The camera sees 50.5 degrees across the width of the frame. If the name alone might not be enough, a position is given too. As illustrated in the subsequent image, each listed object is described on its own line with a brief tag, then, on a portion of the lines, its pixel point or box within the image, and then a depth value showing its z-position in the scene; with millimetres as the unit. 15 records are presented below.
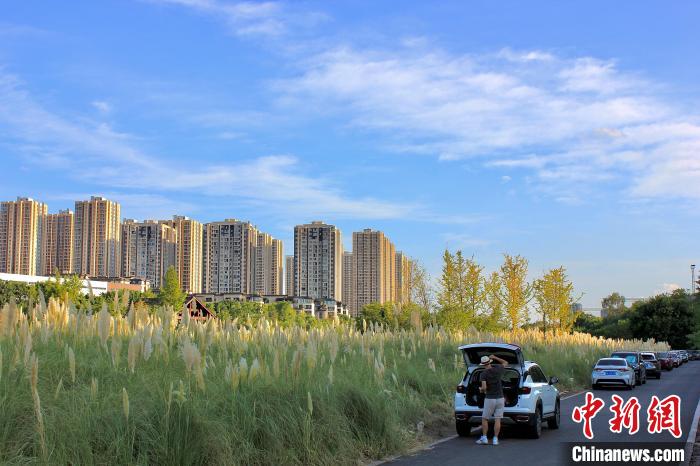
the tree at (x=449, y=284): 40906
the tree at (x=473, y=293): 40844
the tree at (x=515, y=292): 45062
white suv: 14078
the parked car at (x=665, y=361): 55719
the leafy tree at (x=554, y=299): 54062
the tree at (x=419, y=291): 43656
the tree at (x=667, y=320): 94750
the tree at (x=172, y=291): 68875
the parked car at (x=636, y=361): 34975
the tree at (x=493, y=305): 41812
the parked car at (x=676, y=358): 61553
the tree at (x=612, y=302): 151875
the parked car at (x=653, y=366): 42469
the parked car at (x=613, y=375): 29977
